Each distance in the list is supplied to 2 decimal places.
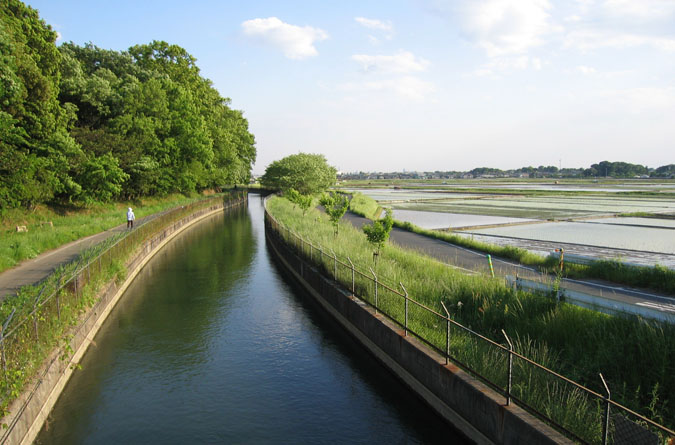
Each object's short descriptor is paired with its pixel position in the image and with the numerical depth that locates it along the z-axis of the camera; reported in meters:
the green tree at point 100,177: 36.50
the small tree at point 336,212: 30.17
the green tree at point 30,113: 24.36
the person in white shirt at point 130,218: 32.31
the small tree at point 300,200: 44.91
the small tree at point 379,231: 20.77
